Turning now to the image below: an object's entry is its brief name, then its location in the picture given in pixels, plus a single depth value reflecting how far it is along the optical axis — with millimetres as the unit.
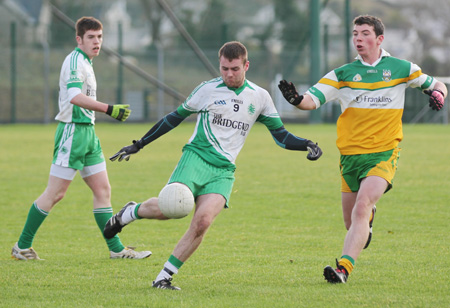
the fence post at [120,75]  70050
